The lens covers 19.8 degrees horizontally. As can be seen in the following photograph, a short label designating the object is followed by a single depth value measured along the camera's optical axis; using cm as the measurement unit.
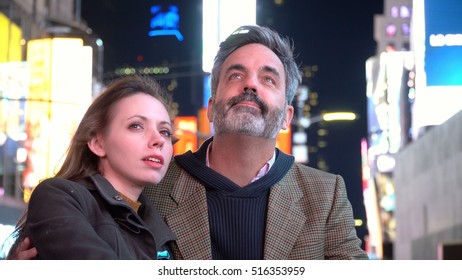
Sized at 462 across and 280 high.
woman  201
